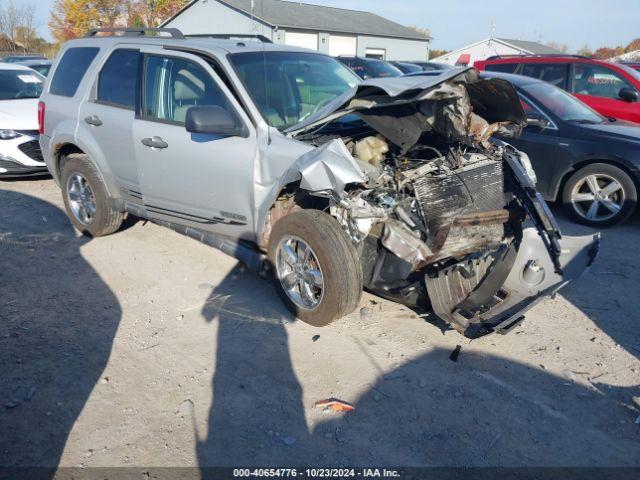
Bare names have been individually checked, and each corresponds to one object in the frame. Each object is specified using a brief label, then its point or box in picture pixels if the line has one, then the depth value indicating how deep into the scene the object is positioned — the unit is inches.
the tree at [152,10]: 1560.0
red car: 319.0
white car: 303.9
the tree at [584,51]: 2160.2
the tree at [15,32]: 1487.5
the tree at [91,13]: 1612.9
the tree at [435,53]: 2140.7
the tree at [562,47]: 2343.3
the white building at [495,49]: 1540.7
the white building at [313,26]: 1178.6
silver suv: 138.9
